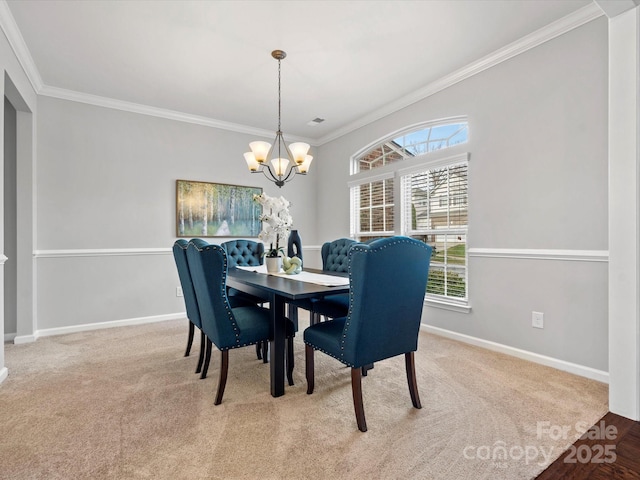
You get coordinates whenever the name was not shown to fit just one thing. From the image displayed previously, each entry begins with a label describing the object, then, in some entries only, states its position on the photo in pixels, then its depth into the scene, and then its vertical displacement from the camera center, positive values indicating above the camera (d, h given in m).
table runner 2.35 -0.30
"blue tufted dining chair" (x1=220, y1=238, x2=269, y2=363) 3.83 -0.15
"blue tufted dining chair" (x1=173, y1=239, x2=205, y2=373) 2.45 -0.35
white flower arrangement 2.93 +0.18
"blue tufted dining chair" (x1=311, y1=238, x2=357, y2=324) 2.77 -0.30
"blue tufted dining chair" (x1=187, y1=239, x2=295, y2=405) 2.04 -0.45
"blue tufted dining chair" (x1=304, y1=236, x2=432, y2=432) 1.73 -0.37
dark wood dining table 2.03 -0.39
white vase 3.01 -0.22
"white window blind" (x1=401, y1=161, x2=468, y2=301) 3.44 +0.21
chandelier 2.90 +0.74
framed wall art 4.43 +0.42
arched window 3.47 +0.51
